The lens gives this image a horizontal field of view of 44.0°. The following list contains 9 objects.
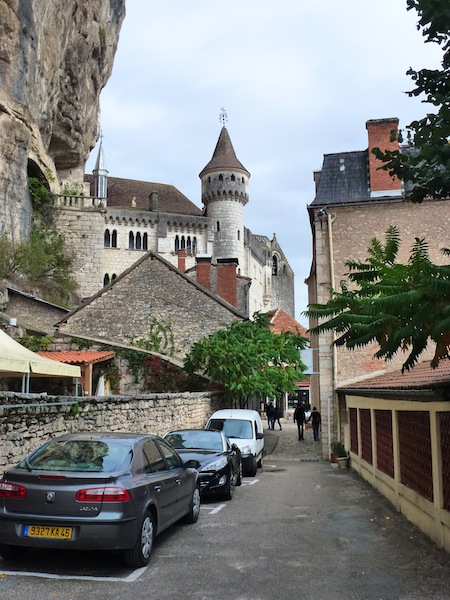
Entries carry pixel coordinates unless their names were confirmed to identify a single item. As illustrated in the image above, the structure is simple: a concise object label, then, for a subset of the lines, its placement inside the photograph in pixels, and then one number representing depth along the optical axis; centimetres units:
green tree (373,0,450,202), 511
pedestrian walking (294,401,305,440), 2348
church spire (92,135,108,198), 6525
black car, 963
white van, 1403
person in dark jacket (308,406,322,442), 2323
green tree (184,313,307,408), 1809
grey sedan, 517
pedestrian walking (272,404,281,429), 3016
